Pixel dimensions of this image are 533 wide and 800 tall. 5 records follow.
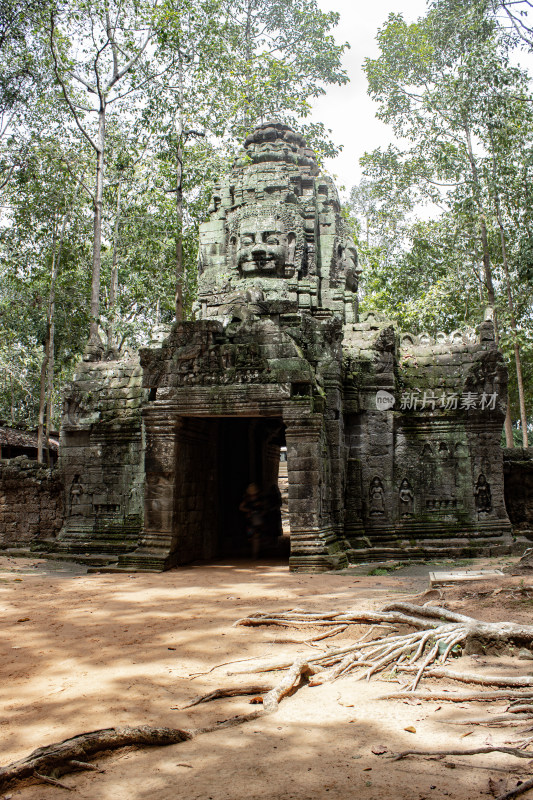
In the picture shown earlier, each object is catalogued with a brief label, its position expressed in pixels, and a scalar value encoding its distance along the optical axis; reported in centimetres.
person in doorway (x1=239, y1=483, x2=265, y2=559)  1305
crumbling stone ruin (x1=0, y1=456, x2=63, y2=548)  1381
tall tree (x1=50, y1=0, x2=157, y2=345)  1733
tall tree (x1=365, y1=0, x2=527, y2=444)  2025
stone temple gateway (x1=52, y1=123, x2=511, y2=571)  1016
